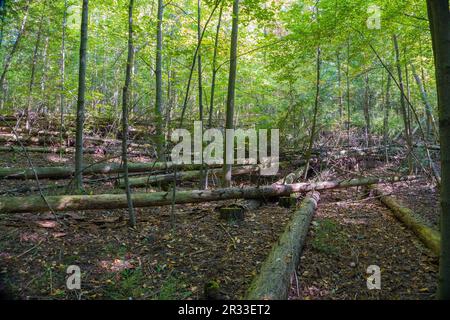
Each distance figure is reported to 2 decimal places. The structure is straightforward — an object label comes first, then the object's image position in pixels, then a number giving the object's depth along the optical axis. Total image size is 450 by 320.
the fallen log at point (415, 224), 4.18
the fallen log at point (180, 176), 7.68
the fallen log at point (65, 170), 7.30
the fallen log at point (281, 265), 2.88
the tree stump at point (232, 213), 5.39
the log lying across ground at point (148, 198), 4.78
